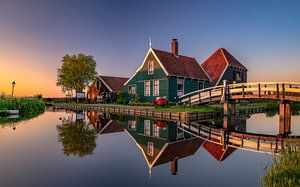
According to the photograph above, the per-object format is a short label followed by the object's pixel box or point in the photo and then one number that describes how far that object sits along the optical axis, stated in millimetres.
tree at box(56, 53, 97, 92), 52469
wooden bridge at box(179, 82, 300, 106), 16047
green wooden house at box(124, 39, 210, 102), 26438
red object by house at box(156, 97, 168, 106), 22952
